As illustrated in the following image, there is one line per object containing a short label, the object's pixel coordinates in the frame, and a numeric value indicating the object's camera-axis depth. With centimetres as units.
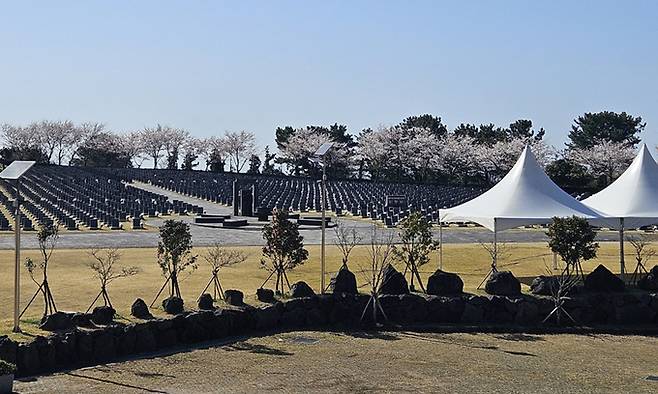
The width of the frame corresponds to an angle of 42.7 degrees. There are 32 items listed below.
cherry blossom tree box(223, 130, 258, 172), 10956
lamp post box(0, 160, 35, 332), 1366
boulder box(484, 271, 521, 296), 1867
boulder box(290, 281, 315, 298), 1790
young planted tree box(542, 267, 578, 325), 1811
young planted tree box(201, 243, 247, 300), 1875
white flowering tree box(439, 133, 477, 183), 8356
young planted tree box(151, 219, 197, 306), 1734
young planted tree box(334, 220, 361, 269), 3183
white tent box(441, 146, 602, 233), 2270
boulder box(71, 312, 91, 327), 1393
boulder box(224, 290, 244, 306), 1689
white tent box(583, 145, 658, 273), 2328
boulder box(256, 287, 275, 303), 1759
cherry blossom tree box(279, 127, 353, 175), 9112
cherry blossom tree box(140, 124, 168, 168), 10912
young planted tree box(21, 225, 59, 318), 1540
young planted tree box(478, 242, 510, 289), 2885
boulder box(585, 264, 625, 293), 1930
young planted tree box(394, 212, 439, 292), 1983
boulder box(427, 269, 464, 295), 1859
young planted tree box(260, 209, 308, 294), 1889
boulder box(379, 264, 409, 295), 1838
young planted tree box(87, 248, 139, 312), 1615
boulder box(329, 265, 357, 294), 1834
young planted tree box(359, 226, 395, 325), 1784
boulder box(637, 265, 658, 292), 1938
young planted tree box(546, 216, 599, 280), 1930
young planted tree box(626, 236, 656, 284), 2098
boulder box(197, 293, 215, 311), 1620
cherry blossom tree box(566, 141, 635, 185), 7288
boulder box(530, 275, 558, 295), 1880
